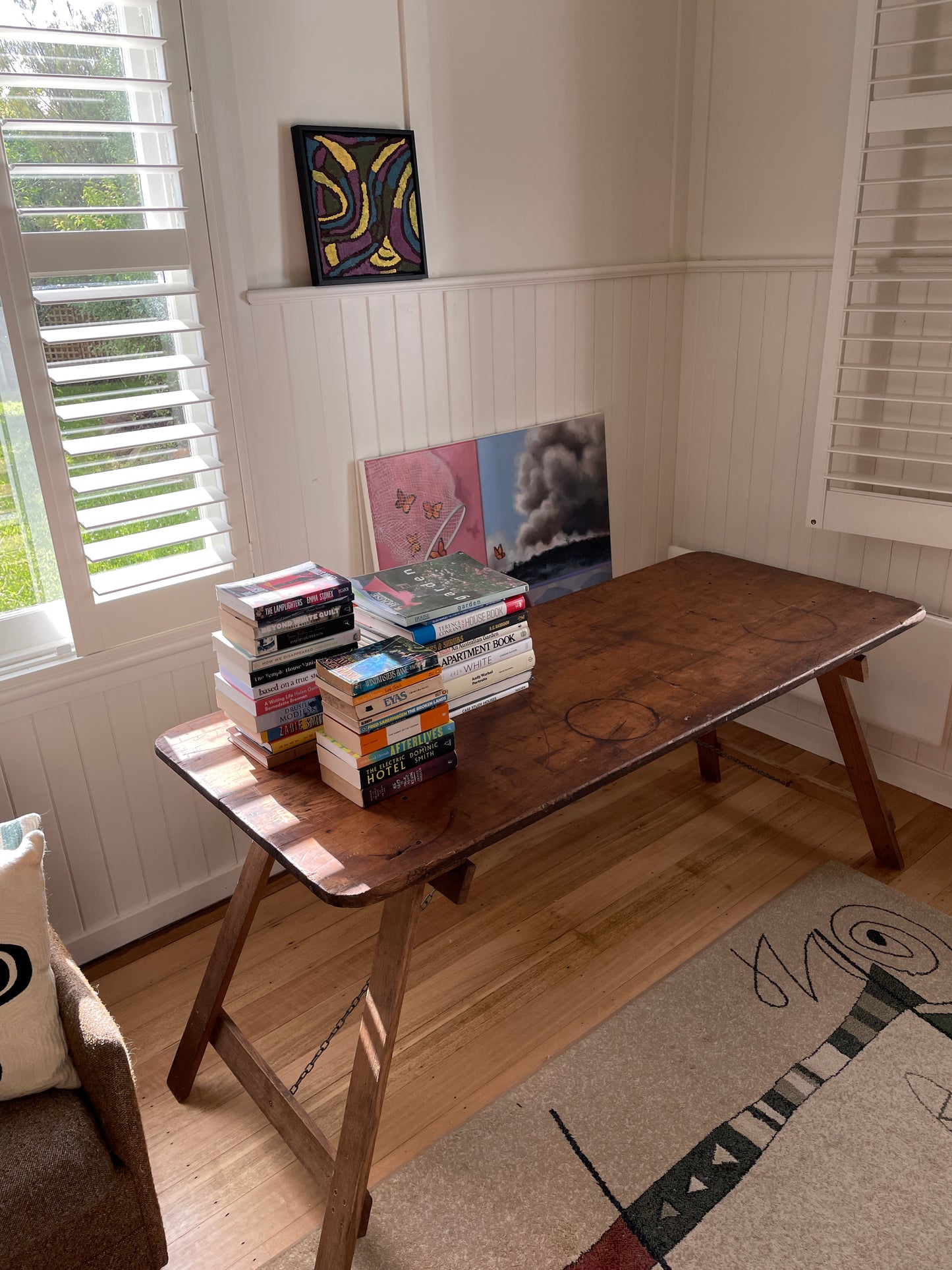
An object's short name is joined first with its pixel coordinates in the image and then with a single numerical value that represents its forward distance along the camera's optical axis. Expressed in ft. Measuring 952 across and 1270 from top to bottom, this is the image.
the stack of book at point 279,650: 5.20
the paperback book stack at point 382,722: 4.85
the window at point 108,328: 5.66
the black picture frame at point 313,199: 6.68
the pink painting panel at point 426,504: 7.87
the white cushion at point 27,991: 4.32
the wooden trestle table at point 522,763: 4.74
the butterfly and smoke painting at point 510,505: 7.98
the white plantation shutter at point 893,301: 7.27
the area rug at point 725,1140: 5.08
